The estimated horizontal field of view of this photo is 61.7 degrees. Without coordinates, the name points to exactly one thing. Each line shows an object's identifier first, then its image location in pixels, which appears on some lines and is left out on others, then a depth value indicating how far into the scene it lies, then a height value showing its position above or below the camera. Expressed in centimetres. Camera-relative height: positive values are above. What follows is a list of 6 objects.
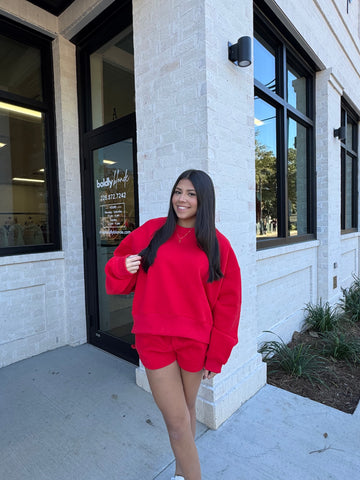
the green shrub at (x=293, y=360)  296 -141
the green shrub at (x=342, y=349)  335 -143
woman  144 -36
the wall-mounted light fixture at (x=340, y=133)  480 +144
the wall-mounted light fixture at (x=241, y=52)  224 +131
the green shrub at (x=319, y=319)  414 -135
